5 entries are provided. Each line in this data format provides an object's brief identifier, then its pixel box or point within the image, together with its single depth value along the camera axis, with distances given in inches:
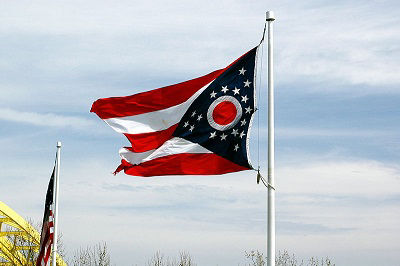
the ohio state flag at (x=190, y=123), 548.4
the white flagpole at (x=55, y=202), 956.6
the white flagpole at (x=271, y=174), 530.9
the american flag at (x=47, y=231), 932.0
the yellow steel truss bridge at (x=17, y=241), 1674.8
